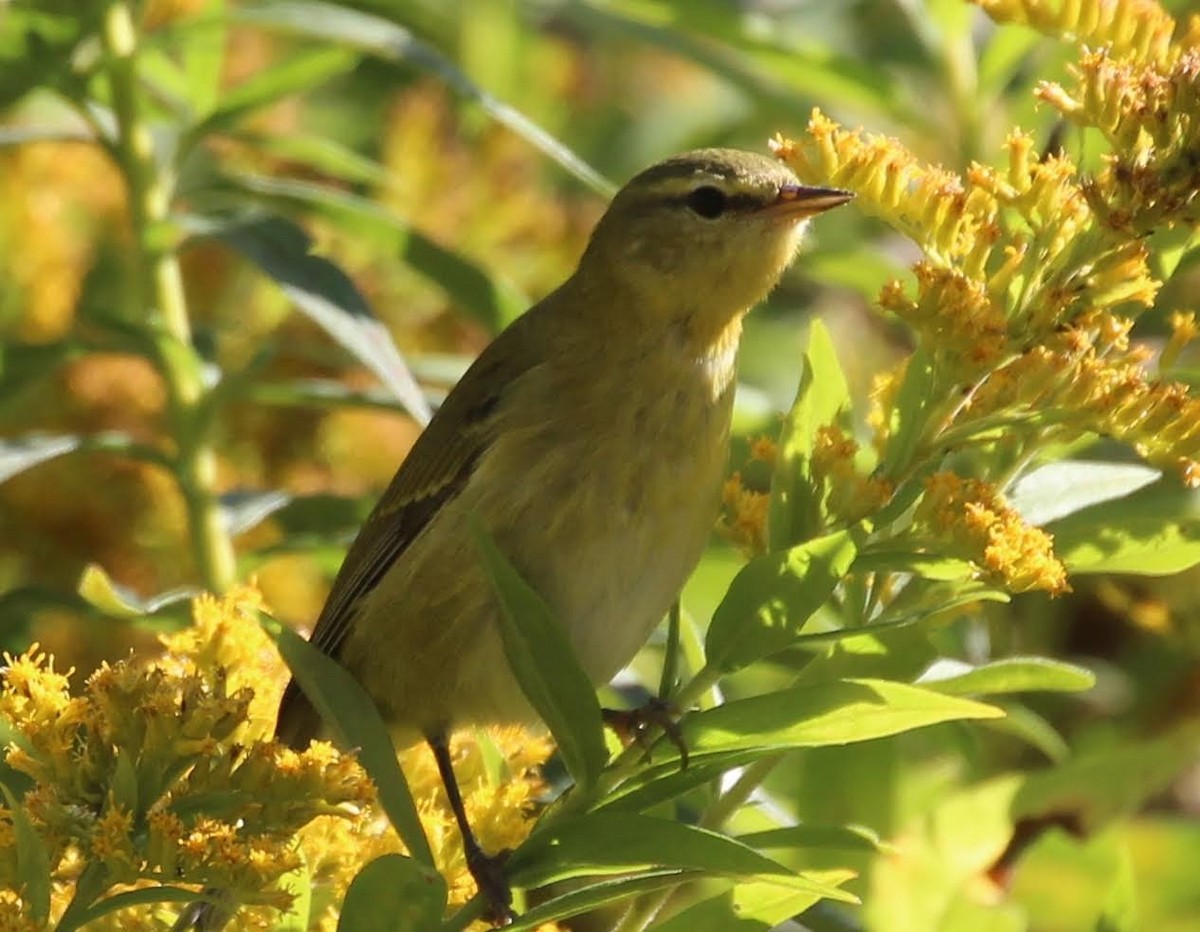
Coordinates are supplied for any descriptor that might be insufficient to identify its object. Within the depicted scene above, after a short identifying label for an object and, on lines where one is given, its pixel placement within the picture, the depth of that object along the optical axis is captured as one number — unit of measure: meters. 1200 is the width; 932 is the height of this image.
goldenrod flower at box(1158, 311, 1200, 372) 4.70
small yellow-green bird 6.05
